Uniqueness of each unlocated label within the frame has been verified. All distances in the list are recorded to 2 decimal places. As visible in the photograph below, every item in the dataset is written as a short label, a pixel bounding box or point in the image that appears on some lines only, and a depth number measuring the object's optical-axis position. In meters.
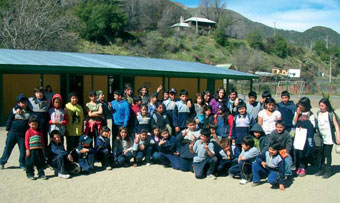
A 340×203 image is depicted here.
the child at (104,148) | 6.31
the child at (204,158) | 5.87
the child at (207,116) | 6.84
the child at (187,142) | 6.33
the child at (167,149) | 6.52
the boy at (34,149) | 5.53
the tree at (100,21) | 43.09
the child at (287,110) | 6.34
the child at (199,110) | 7.03
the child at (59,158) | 5.72
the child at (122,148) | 6.50
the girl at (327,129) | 5.83
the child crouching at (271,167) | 5.31
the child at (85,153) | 6.09
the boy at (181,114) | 7.12
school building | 12.29
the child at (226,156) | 5.98
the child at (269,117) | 6.08
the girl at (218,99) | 7.37
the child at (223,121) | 6.59
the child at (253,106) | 6.58
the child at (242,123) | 6.27
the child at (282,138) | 5.62
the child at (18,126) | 5.91
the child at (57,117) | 6.01
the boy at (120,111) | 6.74
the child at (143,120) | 6.70
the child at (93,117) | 6.51
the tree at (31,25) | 24.50
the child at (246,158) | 5.62
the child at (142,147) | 6.62
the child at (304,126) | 5.99
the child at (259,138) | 5.84
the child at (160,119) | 6.82
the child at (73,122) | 6.27
